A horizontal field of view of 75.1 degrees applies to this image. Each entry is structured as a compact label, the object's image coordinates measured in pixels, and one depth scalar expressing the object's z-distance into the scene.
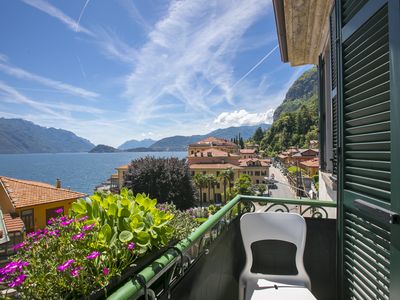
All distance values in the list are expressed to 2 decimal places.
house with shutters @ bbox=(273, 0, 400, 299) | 0.98
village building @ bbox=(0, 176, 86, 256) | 12.61
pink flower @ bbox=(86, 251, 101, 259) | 0.67
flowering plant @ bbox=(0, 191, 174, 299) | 0.62
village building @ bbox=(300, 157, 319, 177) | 36.40
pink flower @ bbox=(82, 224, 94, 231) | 0.77
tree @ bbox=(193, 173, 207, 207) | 35.01
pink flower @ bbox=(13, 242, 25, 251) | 0.76
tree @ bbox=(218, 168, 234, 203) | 35.73
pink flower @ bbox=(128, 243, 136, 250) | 0.78
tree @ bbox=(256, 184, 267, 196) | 36.34
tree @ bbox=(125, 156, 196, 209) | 18.45
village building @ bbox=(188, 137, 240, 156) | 56.53
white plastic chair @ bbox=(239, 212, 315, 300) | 1.83
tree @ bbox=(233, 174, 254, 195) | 31.80
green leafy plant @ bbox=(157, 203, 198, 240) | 1.15
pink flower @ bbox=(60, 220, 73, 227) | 0.82
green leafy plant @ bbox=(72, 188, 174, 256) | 0.84
